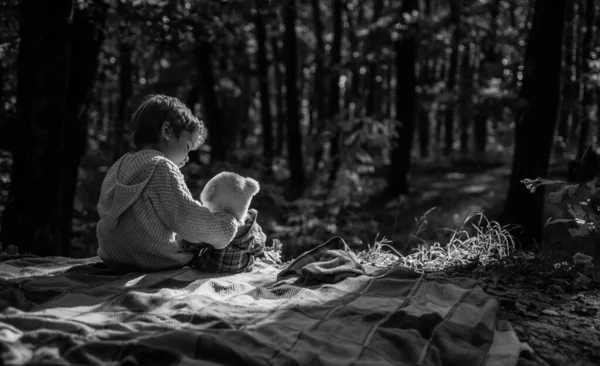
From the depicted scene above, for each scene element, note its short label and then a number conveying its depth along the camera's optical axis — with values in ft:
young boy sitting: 12.37
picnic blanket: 8.44
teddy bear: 12.85
